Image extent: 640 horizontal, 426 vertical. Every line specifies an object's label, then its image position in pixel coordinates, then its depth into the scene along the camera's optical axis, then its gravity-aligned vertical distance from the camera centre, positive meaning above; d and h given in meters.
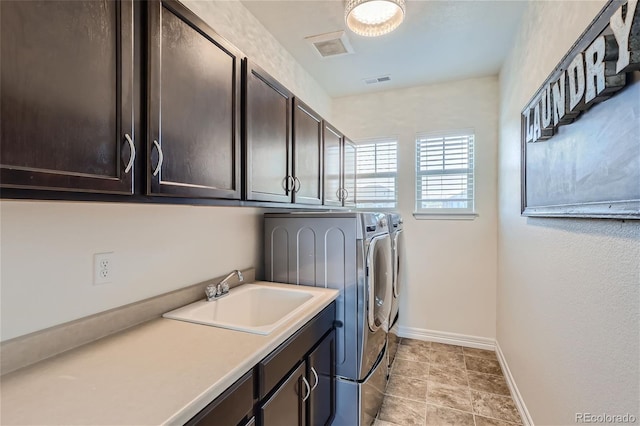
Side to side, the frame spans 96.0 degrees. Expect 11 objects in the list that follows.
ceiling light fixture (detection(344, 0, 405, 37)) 1.75 +1.25
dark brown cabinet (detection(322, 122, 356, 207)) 2.34 +0.39
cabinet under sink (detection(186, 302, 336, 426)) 0.92 -0.71
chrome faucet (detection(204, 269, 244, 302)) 1.59 -0.43
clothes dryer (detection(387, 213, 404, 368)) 2.51 -0.57
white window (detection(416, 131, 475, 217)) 3.08 +0.41
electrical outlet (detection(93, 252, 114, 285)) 1.12 -0.22
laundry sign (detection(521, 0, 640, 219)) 0.83 +0.33
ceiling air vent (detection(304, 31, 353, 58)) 2.29 +1.40
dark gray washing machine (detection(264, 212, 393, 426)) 1.76 -0.42
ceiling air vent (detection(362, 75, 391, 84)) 3.01 +1.41
